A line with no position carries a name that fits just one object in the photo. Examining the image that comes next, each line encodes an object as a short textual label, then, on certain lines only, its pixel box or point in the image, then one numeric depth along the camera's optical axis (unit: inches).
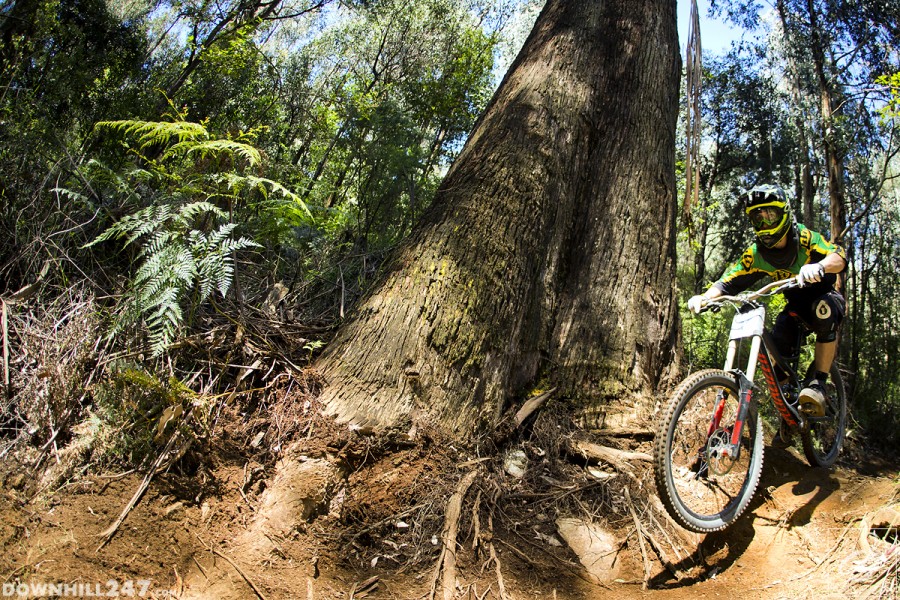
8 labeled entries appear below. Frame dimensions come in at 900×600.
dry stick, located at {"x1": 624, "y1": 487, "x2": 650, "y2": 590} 128.0
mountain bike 132.0
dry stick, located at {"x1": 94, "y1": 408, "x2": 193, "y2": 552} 106.3
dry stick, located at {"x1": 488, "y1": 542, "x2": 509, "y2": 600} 114.3
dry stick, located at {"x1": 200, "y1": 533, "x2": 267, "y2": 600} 106.1
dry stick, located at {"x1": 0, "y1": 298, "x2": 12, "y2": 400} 124.8
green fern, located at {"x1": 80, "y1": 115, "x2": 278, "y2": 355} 131.4
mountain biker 161.3
